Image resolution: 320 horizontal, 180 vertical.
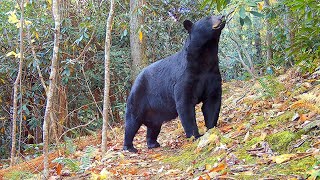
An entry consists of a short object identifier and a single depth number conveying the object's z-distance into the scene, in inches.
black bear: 217.2
